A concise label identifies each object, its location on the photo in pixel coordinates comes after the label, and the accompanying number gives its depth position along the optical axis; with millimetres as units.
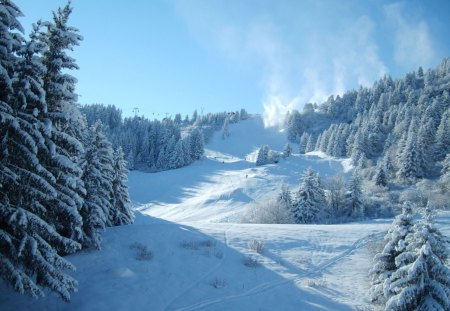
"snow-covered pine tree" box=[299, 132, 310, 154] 139012
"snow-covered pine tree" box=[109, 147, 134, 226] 26219
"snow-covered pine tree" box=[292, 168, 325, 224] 48656
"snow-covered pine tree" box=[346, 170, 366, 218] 50688
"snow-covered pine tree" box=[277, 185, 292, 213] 49062
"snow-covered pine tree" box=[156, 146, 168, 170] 109875
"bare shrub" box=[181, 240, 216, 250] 19998
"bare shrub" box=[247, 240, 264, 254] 20436
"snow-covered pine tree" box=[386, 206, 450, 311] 12477
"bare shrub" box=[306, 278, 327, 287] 16428
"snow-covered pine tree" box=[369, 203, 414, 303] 14445
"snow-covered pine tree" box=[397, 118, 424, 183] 65625
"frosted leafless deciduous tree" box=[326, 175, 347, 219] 52691
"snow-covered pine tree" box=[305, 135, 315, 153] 132000
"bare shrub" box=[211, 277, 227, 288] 15625
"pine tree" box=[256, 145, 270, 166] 104875
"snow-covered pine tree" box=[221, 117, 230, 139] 172000
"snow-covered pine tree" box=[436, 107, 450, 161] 75850
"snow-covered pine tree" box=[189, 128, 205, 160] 115569
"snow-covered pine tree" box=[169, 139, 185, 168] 106688
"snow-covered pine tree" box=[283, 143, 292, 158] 107888
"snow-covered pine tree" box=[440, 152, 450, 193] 55219
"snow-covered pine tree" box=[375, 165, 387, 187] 62906
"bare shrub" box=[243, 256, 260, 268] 18188
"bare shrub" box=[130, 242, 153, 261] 17855
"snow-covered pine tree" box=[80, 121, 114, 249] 18750
